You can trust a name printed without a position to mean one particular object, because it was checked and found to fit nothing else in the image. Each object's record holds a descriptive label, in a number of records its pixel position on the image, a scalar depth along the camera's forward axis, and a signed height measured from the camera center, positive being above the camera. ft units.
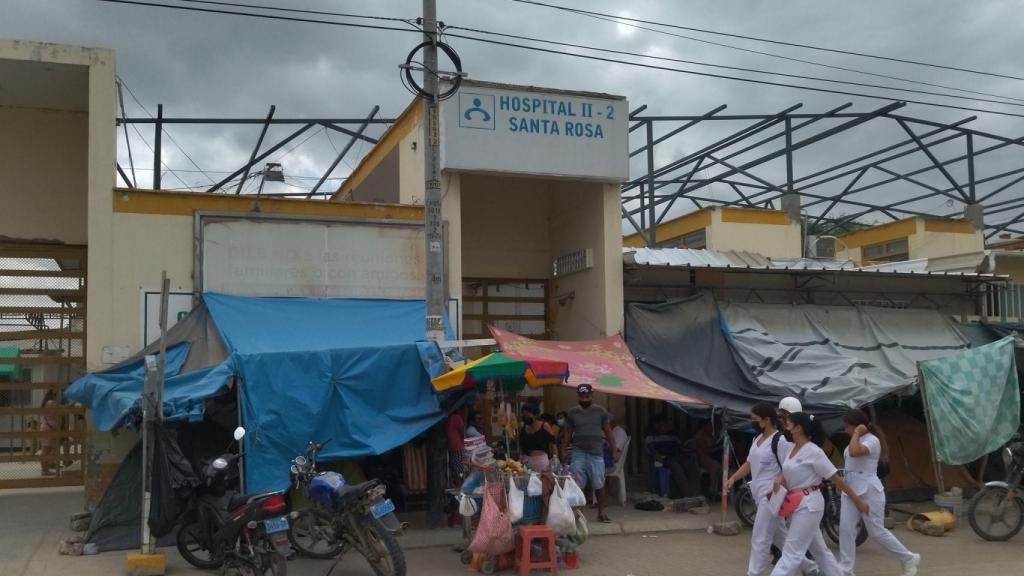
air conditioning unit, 58.75 +4.28
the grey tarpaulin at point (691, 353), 39.73 -1.90
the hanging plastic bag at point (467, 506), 28.45 -6.11
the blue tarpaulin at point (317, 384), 31.19 -2.43
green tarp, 39.06 -4.20
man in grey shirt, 35.12 -4.94
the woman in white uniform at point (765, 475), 24.80 -4.86
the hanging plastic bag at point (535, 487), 28.14 -5.47
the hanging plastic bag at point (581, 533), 29.43 -7.28
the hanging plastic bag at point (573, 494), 28.68 -5.83
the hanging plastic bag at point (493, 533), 27.61 -6.76
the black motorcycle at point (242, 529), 25.41 -6.17
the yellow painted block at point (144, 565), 27.55 -7.61
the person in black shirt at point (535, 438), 37.47 -5.24
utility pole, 33.73 +5.05
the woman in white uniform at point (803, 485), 23.62 -4.72
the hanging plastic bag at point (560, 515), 28.14 -6.37
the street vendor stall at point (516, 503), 27.86 -6.04
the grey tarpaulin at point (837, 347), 40.57 -1.88
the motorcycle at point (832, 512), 33.58 -7.63
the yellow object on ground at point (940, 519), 36.50 -8.70
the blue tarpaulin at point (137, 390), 29.73 -2.45
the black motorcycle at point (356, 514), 26.04 -5.93
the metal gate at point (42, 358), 42.98 -1.74
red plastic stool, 27.71 -7.34
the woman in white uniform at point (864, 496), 26.35 -5.69
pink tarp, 35.54 -2.07
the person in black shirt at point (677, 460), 41.24 -6.91
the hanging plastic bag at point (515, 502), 27.78 -5.88
